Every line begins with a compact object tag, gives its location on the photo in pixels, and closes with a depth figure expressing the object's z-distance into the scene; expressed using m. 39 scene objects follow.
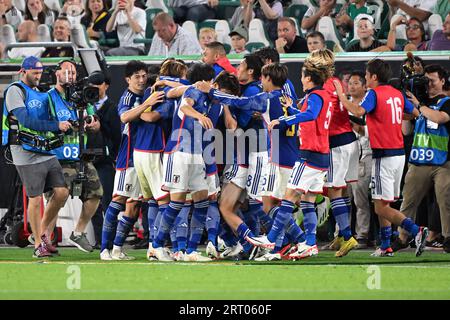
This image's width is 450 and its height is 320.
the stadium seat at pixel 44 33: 20.02
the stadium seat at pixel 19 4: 21.61
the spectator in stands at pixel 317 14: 18.38
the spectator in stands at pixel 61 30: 19.25
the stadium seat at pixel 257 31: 18.34
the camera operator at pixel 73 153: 14.40
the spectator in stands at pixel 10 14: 21.00
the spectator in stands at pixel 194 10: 19.69
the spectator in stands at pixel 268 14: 18.66
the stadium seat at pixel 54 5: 21.52
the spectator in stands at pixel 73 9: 20.72
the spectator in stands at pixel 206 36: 17.56
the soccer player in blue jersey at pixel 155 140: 13.16
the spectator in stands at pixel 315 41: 16.27
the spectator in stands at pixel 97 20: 20.25
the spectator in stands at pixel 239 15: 19.02
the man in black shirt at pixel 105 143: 15.62
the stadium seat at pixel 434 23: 17.23
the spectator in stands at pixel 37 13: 20.83
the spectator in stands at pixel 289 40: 17.25
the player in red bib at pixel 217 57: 13.98
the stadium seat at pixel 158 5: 20.14
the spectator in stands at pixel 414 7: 17.41
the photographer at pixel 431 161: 14.49
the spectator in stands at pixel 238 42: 17.69
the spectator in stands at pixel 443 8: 17.64
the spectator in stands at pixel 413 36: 16.78
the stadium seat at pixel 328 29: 17.83
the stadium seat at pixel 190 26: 18.77
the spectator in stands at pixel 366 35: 16.88
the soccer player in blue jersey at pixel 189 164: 12.69
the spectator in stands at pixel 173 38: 17.92
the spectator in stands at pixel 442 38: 16.34
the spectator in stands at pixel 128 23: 19.44
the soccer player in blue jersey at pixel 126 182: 13.43
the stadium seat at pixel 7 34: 20.11
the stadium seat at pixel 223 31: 18.80
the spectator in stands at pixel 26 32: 19.91
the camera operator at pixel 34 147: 13.83
